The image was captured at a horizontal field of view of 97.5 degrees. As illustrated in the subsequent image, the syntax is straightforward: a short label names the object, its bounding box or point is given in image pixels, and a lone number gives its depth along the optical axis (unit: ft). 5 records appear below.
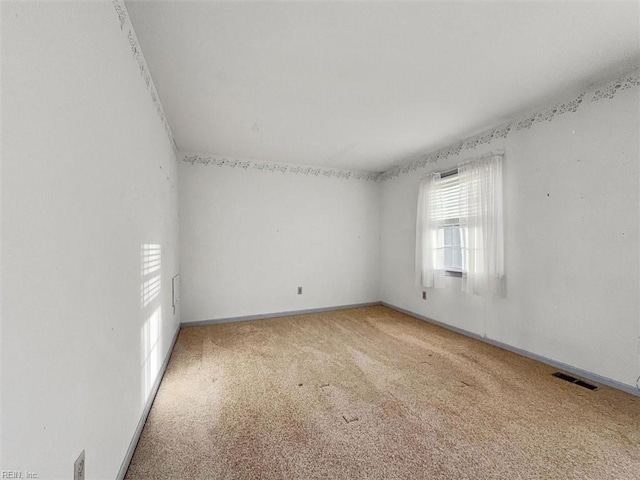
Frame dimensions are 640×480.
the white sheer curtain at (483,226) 9.46
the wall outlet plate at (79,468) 2.96
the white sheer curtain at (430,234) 11.89
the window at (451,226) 11.32
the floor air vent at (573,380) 7.02
